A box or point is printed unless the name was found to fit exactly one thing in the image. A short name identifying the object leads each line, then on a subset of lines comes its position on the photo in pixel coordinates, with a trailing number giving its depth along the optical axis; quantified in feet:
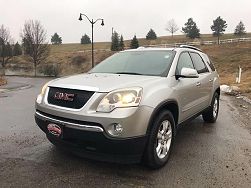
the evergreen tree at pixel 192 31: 187.06
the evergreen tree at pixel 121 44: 139.04
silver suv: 8.45
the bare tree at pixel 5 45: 114.70
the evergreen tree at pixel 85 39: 239.56
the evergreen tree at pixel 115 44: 136.67
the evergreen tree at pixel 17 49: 154.08
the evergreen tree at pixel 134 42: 131.43
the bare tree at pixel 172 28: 218.32
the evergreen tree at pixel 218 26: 188.07
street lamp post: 57.85
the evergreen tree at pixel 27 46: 105.11
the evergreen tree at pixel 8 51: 118.75
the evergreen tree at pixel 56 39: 284.39
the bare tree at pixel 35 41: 105.47
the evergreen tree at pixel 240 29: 192.61
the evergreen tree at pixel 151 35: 205.13
